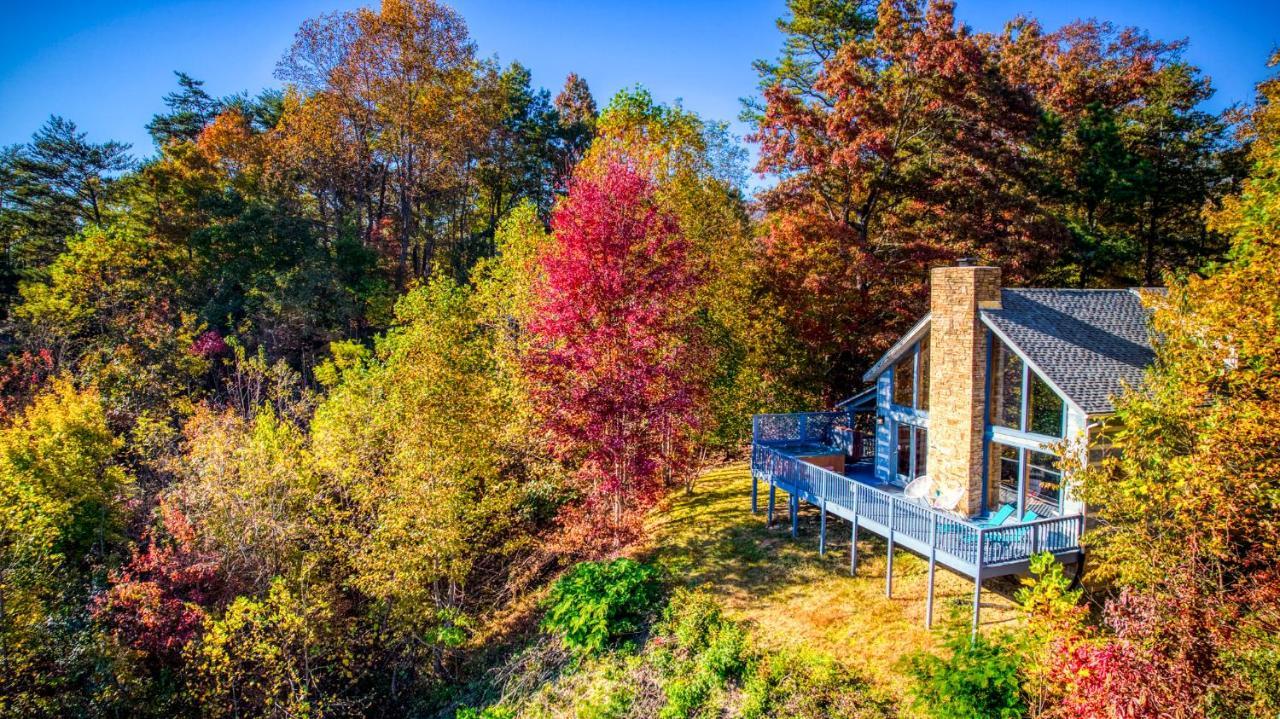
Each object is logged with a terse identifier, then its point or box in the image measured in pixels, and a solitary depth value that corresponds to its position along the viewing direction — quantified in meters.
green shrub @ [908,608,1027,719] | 8.11
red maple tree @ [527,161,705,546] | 14.35
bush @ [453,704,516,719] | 11.08
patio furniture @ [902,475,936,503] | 12.90
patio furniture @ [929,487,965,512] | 12.34
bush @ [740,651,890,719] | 8.90
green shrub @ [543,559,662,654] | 12.04
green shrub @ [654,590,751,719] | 9.97
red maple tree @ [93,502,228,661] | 11.74
